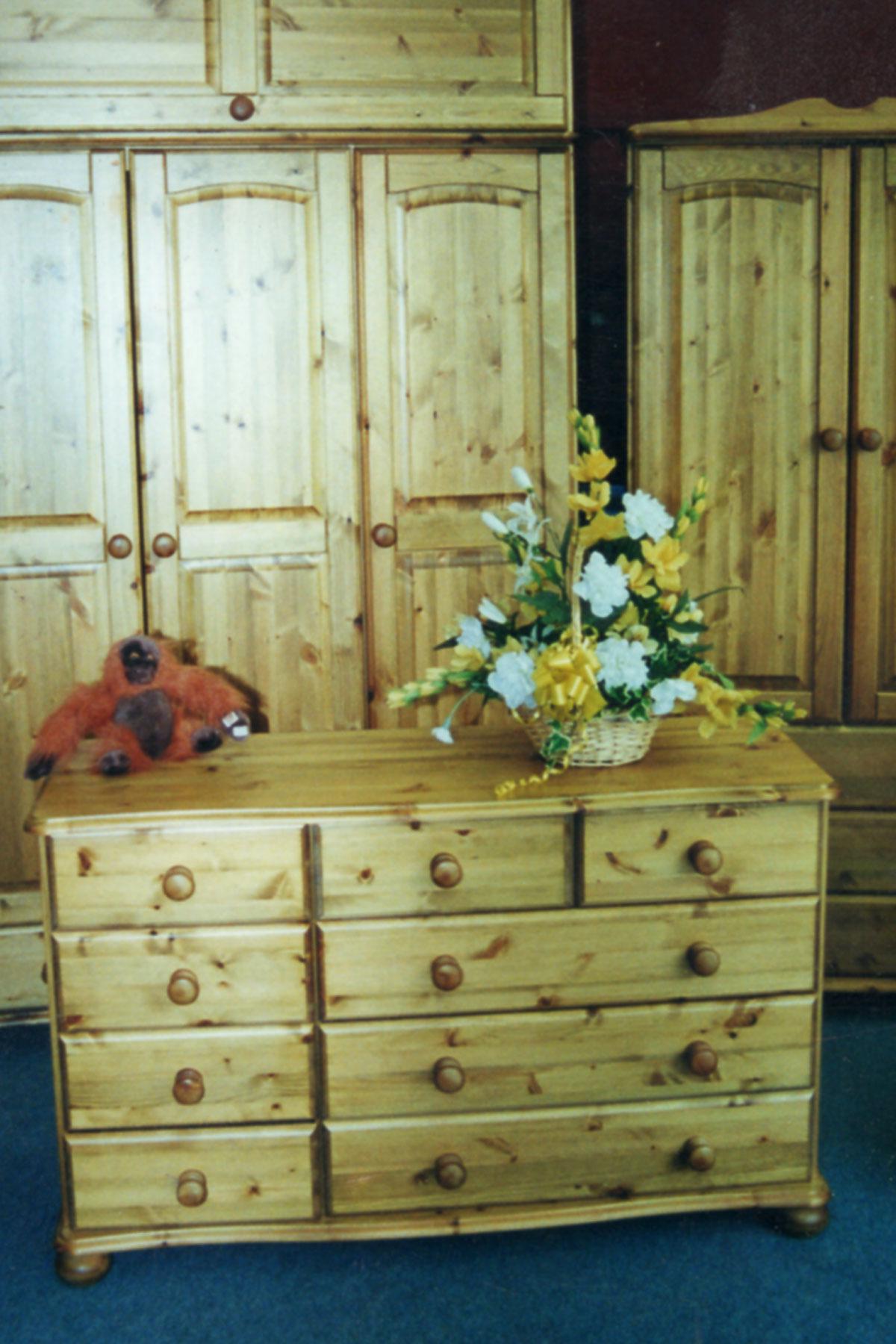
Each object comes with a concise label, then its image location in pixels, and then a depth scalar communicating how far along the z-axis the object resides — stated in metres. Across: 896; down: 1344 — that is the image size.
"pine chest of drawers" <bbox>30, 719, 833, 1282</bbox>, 1.91
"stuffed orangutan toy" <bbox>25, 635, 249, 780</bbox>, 2.11
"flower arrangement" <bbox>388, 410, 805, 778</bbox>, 1.91
